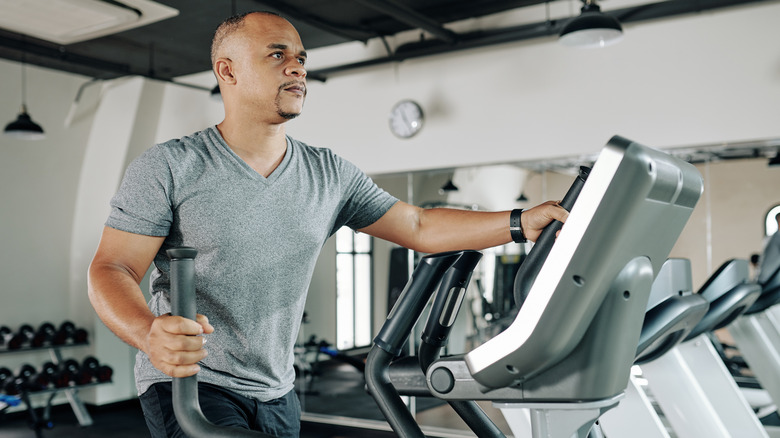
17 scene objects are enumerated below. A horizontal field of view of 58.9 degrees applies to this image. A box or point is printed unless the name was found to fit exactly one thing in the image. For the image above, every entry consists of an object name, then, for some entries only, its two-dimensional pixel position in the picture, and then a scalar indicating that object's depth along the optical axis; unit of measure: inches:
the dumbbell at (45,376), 216.7
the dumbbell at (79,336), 246.2
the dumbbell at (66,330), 241.4
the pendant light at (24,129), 201.5
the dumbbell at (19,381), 203.2
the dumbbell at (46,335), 234.2
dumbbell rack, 229.3
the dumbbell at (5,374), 215.5
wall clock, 209.5
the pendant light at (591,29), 140.5
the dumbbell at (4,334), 229.3
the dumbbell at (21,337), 227.1
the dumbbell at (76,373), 228.3
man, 52.7
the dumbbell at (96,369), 234.8
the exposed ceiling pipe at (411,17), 172.6
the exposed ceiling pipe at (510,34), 170.9
